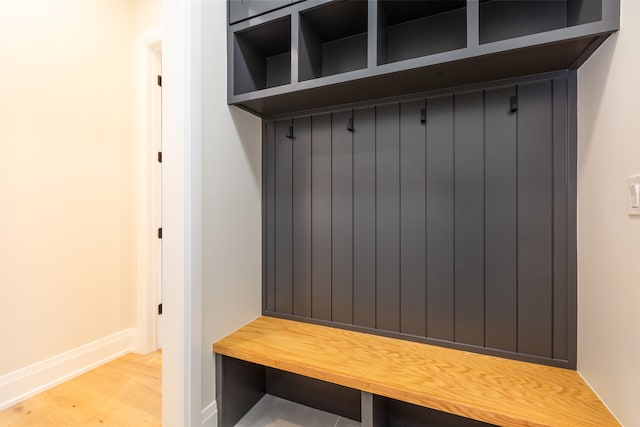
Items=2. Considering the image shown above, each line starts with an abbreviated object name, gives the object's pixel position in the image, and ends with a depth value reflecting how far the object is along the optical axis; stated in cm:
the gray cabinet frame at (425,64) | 104
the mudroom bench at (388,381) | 103
